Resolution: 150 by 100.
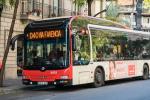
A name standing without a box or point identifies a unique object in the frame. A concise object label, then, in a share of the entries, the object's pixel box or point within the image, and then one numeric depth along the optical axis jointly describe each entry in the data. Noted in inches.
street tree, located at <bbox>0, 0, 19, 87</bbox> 878.7
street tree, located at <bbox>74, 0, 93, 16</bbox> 1192.8
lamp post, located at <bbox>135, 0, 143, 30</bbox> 2196.9
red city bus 829.2
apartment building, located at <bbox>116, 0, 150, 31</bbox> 3567.9
